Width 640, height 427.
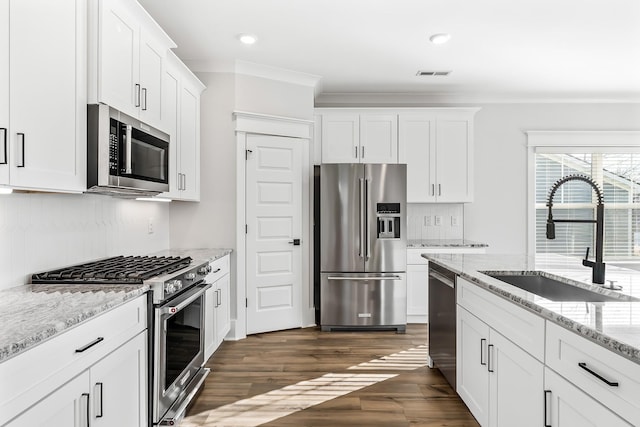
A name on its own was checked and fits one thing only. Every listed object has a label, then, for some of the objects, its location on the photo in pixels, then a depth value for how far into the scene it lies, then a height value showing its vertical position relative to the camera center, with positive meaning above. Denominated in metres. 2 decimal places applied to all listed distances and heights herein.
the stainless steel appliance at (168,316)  2.11 -0.55
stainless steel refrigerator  4.40 -0.32
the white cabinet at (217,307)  3.26 -0.75
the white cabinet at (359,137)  4.86 +0.91
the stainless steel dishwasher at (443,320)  2.79 -0.73
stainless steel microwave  2.00 +0.32
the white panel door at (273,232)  4.25 -0.16
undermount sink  2.12 -0.37
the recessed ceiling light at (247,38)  3.55 +1.49
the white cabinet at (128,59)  2.04 +0.86
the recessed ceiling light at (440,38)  3.57 +1.51
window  5.42 +0.24
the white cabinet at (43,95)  1.50 +0.47
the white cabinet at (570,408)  1.23 -0.60
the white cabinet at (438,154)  4.96 +0.73
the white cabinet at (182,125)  3.13 +0.73
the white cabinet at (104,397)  1.30 -0.66
